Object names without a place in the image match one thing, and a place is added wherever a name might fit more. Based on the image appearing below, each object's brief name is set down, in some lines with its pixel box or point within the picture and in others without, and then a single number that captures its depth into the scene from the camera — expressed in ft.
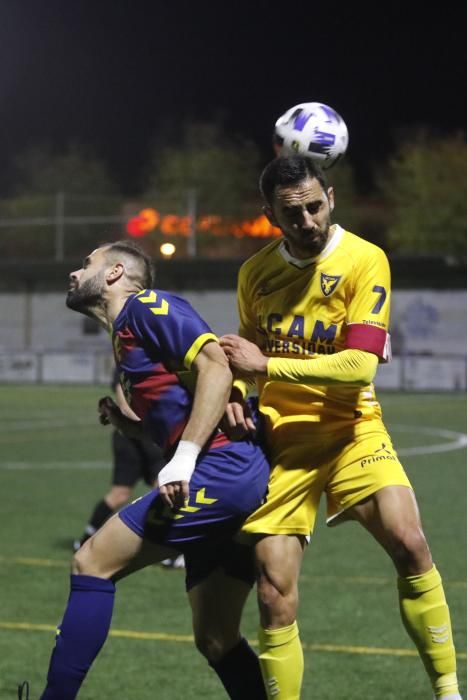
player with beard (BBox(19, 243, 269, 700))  31.25
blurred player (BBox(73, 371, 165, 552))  69.71
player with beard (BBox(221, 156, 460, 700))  33.76
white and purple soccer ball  38.61
